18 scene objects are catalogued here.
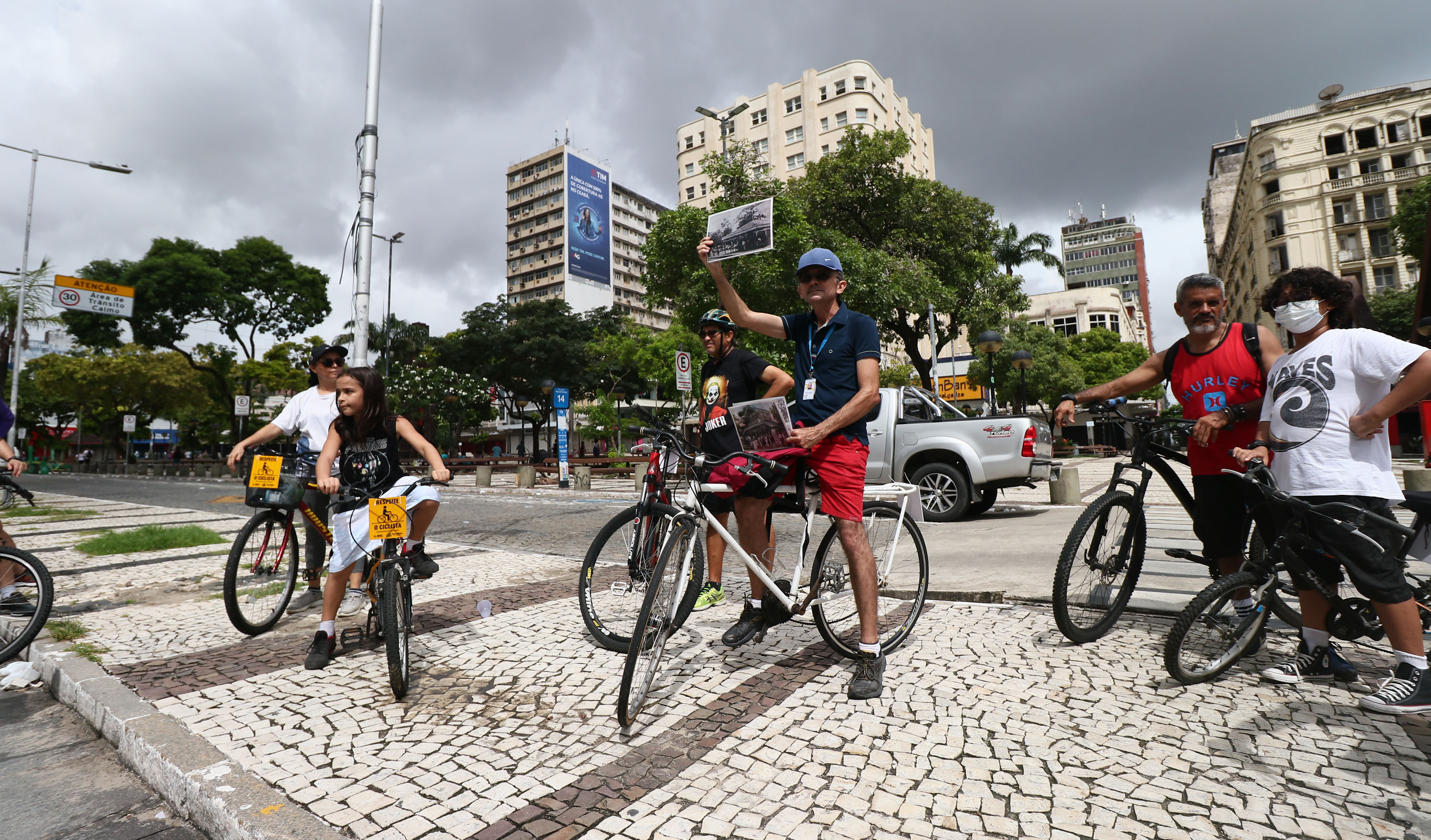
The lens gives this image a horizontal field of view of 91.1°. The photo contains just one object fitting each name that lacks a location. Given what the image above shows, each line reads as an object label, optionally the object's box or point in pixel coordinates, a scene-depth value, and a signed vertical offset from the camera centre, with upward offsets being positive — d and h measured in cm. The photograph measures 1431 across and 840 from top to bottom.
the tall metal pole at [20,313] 2338 +617
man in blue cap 299 +33
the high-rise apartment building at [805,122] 5794 +3074
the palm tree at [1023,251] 3975 +1227
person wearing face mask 247 +8
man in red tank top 316 +31
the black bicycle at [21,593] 388 -56
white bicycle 266 -47
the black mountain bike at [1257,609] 271 -59
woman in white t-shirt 431 +39
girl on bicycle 335 +5
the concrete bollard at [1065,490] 1141 -39
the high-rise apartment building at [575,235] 7606 +2854
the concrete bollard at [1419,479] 852 -28
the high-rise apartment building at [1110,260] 14912 +4458
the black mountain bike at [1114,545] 323 -38
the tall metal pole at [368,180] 845 +374
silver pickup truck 875 +21
